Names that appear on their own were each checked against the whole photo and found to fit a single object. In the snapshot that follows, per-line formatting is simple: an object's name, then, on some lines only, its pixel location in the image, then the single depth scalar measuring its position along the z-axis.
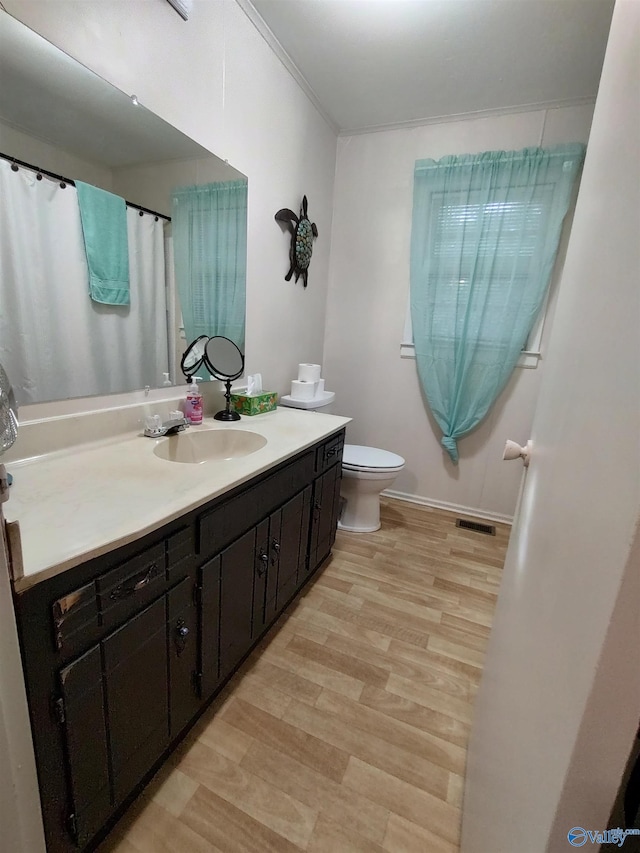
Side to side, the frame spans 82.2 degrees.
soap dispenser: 1.55
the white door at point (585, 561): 0.31
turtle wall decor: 2.17
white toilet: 2.19
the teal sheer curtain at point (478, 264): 2.18
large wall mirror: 0.95
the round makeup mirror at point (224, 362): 1.68
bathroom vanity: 0.66
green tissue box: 1.80
